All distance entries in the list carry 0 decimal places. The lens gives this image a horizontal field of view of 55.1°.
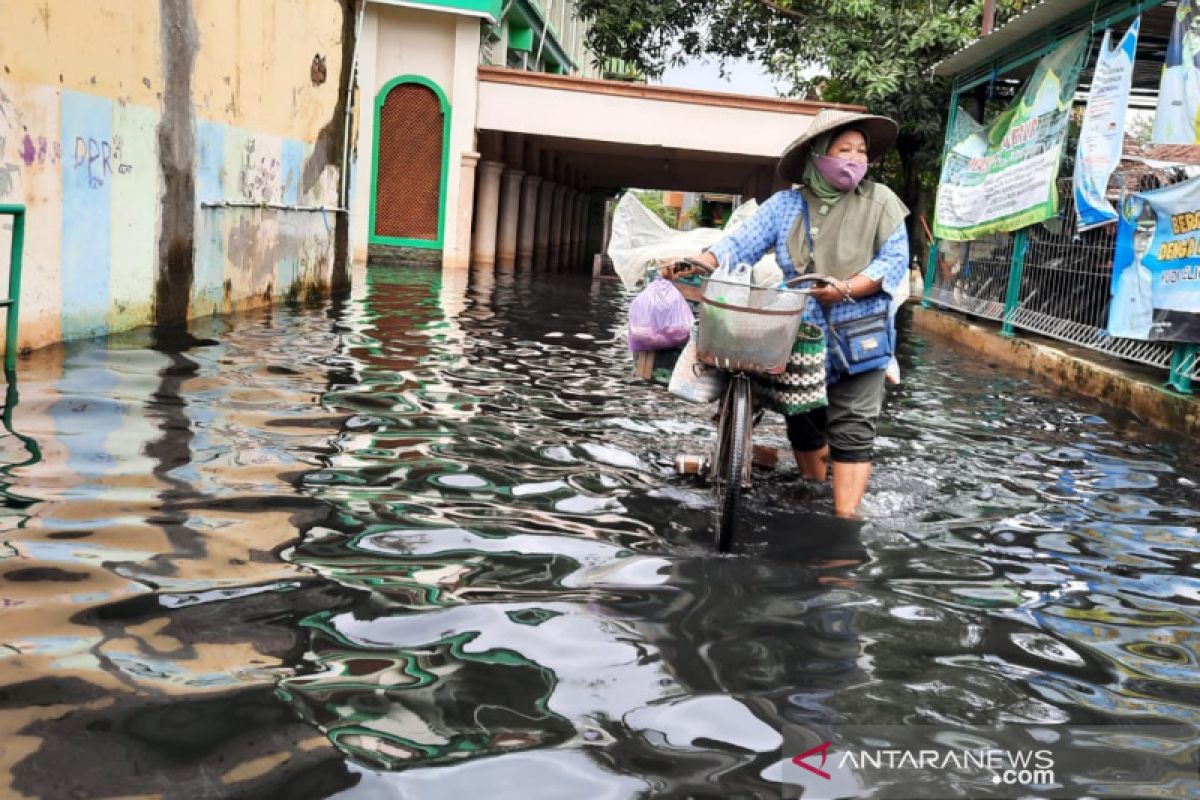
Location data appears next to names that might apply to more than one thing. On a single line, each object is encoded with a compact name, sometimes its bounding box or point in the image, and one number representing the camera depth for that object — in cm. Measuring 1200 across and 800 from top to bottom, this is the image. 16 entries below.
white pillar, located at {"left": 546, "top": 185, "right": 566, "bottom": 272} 3532
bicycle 429
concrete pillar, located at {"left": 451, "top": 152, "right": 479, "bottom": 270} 2225
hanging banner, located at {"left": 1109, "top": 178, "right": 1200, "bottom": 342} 828
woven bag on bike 468
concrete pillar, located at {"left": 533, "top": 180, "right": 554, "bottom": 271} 3218
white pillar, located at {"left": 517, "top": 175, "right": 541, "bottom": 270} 2906
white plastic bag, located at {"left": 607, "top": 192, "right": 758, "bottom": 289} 533
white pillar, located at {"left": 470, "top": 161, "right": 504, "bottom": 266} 2433
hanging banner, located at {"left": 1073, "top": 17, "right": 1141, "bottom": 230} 982
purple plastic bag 500
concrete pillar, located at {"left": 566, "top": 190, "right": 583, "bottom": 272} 4148
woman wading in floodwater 476
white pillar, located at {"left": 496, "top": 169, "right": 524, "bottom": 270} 2712
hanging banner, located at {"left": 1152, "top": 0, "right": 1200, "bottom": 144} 824
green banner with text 1202
